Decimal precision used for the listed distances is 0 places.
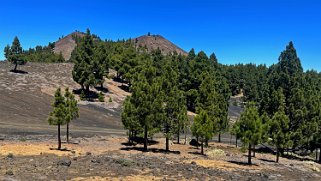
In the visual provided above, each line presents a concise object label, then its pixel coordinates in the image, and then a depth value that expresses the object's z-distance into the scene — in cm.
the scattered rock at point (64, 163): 3653
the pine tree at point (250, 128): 4816
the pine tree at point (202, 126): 5366
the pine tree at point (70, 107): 4702
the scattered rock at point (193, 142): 6702
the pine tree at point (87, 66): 10100
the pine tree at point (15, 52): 10769
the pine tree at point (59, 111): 4591
